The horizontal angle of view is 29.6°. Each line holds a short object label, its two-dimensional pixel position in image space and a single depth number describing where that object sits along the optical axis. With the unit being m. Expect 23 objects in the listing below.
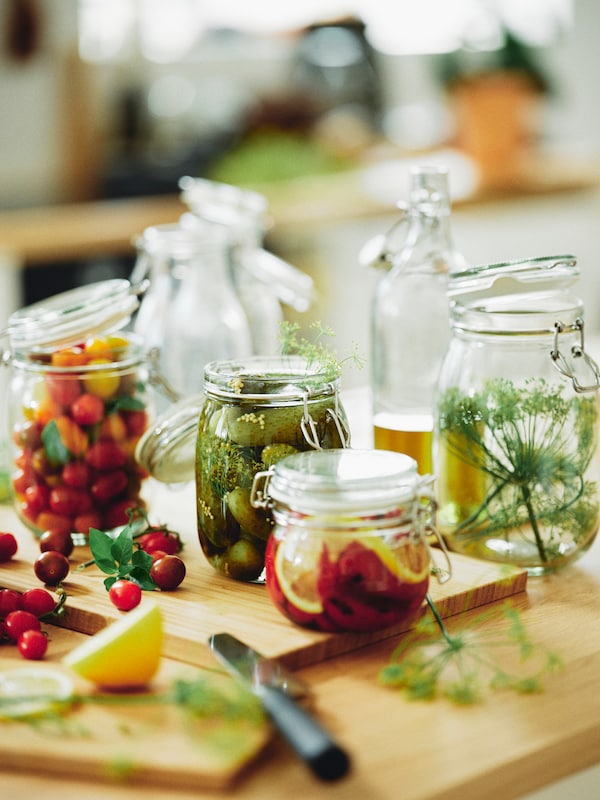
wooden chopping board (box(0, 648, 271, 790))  0.70
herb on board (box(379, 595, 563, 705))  0.82
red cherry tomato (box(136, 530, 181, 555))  1.10
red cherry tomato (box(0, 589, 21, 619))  0.95
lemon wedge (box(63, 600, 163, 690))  0.81
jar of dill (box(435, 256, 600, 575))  1.03
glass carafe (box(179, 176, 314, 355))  1.50
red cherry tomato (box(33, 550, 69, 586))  1.03
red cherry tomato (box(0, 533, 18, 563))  1.12
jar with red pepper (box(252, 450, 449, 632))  0.85
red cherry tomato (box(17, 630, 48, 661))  0.89
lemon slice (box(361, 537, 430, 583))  0.85
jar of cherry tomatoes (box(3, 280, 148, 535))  1.13
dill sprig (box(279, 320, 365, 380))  1.01
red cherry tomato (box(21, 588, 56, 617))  0.96
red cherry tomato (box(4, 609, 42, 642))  0.92
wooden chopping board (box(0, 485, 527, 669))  0.89
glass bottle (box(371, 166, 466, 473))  1.20
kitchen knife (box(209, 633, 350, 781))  0.69
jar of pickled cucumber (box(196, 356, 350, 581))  0.98
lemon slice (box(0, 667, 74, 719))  0.77
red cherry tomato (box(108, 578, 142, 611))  0.96
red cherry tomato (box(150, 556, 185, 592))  1.01
